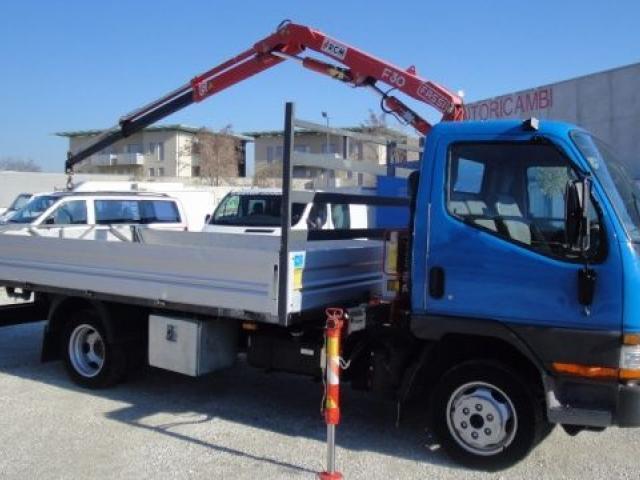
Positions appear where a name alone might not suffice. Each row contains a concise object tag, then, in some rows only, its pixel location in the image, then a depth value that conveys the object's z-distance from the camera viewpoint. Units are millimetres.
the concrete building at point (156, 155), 84938
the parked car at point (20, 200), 24166
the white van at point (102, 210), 13172
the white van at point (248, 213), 12094
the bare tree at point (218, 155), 67625
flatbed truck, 4629
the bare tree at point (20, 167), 88475
